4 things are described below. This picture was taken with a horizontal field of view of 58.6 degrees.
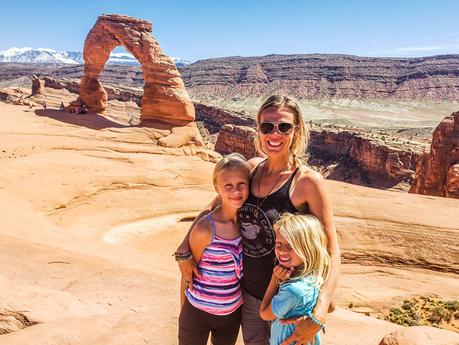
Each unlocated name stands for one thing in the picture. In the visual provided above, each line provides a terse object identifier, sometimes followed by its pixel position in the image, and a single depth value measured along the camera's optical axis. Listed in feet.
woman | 10.11
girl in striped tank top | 10.94
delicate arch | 81.92
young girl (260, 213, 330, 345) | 9.44
